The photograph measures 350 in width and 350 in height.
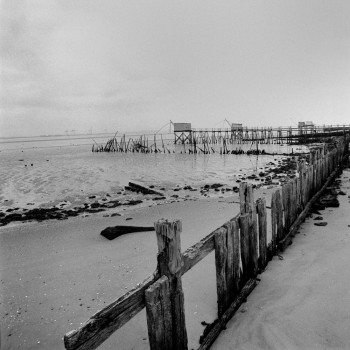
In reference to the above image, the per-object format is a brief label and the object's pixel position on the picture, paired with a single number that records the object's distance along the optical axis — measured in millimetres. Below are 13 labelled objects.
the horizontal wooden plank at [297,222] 5285
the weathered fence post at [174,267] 2465
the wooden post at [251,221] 4078
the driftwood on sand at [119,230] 6648
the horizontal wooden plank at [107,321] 1862
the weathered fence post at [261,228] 4375
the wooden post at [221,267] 3323
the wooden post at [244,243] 3916
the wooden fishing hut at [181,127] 56469
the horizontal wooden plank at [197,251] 2818
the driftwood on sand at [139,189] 12014
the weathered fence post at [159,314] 2309
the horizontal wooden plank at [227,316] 3030
